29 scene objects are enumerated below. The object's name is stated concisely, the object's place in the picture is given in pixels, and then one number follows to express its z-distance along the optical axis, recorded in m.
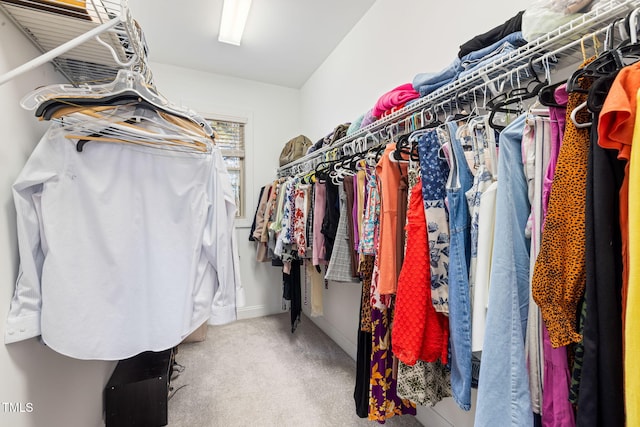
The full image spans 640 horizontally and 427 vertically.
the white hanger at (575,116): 0.53
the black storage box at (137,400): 1.44
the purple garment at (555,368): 0.56
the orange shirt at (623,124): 0.45
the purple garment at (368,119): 1.67
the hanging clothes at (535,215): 0.62
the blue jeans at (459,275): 0.79
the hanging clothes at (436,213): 0.87
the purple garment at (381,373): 1.21
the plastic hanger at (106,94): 0.78
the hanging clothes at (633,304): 0.42
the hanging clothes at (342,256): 1.47
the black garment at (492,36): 0.98
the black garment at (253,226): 3.12
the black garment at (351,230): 1.48
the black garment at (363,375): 1.39
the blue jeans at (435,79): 1.16
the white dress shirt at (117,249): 0.82
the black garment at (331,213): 1.64
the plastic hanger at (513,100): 0.79
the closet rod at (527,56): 0.67
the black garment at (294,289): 2.55
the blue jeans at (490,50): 0.93
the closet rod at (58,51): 0.61
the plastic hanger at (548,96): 0.63
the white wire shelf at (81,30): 0.81
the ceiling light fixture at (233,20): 2.04
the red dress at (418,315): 0.88
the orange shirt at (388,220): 1.05
